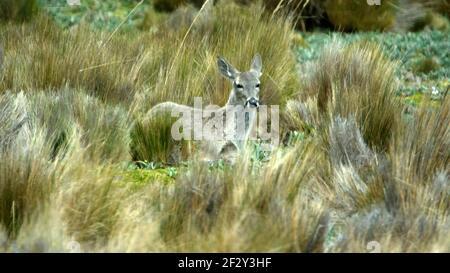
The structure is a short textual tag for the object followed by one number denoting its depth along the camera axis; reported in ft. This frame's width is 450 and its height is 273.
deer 47.80
